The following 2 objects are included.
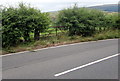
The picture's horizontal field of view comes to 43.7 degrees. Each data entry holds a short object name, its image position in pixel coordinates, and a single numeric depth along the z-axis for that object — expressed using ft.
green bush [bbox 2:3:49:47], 29.18
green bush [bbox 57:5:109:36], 43.14
